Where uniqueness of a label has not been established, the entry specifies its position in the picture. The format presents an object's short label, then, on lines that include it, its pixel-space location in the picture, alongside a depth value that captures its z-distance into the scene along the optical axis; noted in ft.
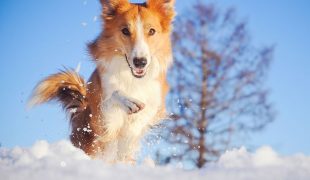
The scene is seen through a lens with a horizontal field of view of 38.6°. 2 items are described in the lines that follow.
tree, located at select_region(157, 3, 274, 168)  34.47
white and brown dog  18.25
